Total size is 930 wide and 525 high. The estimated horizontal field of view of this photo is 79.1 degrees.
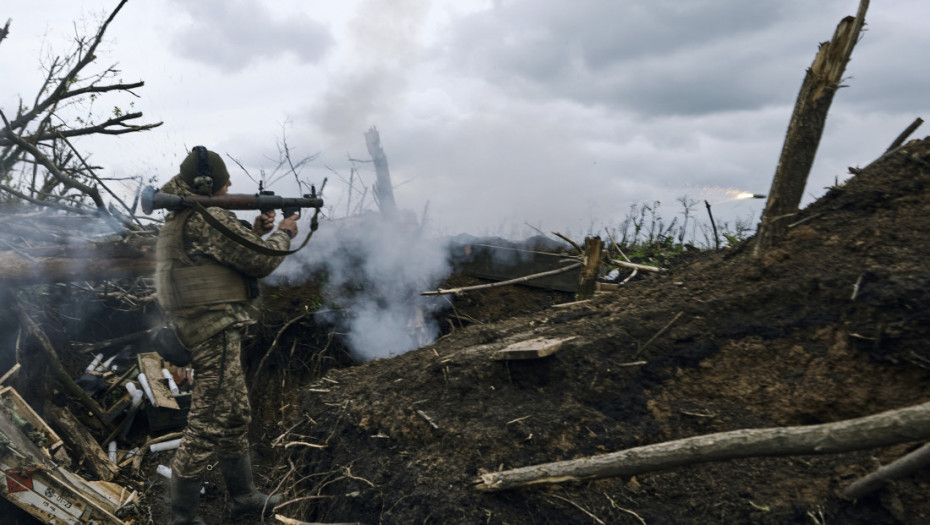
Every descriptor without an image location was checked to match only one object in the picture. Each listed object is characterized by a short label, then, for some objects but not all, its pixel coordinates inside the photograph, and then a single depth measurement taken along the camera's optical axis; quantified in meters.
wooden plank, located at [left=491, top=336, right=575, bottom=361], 3.05
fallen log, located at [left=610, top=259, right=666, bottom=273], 4.74
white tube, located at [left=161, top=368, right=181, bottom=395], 6.54
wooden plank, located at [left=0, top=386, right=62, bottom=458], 5.09
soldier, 3.91
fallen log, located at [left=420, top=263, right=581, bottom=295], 4.99
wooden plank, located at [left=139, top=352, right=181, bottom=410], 6.23
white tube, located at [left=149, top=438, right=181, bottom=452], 5.95
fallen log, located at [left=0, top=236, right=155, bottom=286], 5.18
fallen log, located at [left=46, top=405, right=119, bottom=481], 5.45
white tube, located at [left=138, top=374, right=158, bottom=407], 6.18
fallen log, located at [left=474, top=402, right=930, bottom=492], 1.92
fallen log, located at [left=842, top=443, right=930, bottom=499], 2.00
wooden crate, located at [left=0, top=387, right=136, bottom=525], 3.92
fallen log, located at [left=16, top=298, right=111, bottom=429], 5.89
